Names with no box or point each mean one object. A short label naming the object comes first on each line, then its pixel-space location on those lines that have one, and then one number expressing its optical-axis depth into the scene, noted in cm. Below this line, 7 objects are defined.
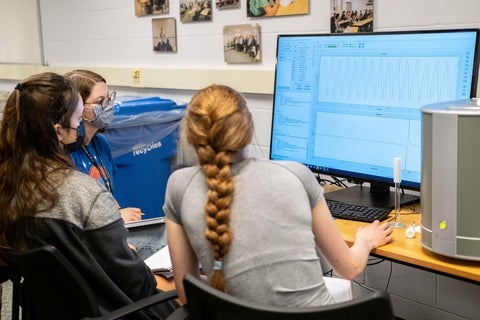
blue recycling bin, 296
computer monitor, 162
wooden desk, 130
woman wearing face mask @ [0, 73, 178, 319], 133
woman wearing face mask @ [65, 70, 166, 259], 208
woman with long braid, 113
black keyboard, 170
